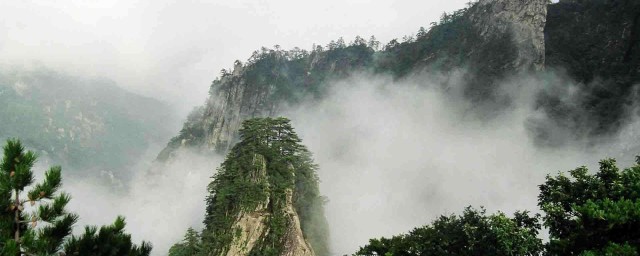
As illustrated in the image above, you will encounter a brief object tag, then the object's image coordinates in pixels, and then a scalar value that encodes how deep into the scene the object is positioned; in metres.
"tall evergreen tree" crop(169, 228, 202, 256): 44.06
